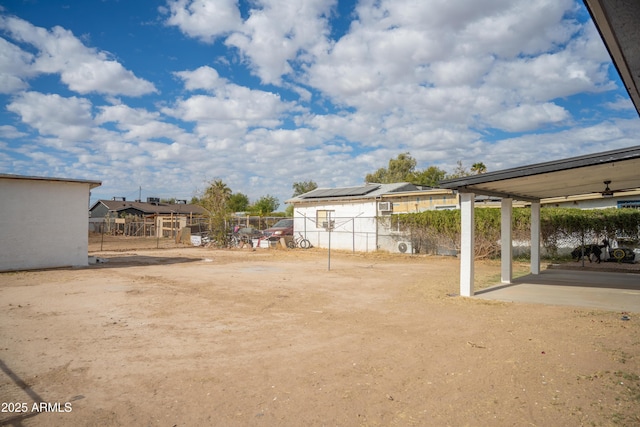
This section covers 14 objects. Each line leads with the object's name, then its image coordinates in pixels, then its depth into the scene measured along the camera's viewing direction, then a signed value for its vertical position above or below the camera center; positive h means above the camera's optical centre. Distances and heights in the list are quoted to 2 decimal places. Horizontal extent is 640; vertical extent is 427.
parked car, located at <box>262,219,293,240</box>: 25.61 -0.19
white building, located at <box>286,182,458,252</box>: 21.34 +1.05
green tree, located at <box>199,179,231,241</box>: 25.23 +1.33
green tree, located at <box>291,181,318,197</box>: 64.81 +7.18
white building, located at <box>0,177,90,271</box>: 13.61 +0.16
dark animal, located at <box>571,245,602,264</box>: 15.71 -0.97
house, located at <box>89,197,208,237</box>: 39.62 +1.55
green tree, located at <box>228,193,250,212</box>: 60.53 +4.31
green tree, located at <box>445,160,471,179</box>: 40.38 +6.03
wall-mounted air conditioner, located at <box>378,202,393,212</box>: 21.61 +1.27
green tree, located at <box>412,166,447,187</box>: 45.44 +6.41
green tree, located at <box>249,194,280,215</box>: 54.69 +3.50
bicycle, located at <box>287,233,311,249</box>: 24.64 -0.97
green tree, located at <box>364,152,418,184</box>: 48.41 +7.77
